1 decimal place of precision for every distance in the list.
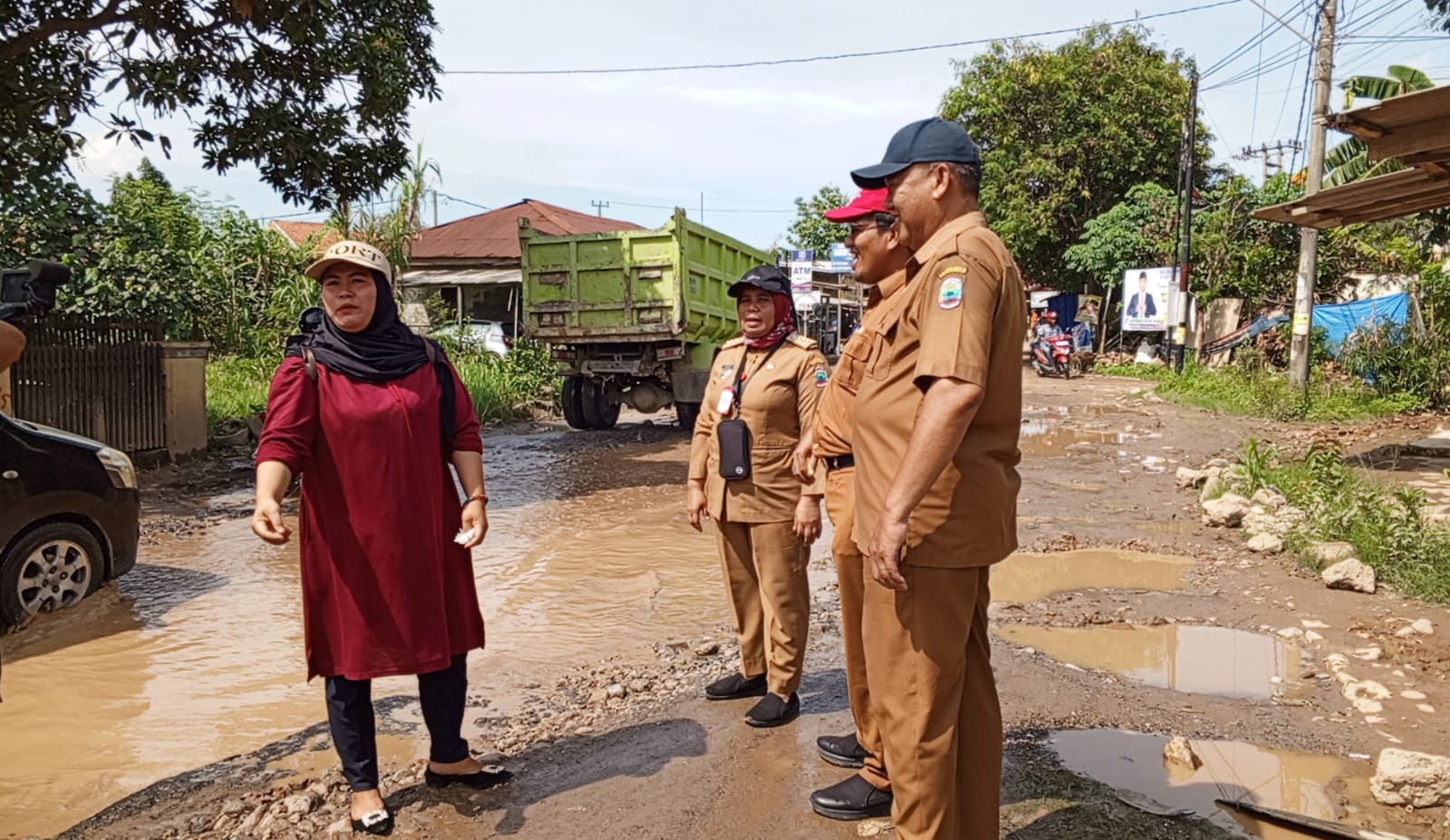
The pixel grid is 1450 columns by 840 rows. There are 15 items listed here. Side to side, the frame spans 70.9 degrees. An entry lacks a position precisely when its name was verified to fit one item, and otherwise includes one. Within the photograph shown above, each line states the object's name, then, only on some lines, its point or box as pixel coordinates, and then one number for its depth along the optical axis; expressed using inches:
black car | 190.4
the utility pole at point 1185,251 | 840.3
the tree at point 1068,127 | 1060.5
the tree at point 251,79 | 280.2
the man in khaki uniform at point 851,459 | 112.3
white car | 624.7
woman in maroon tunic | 111.4
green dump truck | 475.5
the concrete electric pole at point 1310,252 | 588.4
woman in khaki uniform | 143.9
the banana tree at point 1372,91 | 526.0
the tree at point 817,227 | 1508.4
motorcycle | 909.2
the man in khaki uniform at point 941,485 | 85.2
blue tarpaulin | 667.4
